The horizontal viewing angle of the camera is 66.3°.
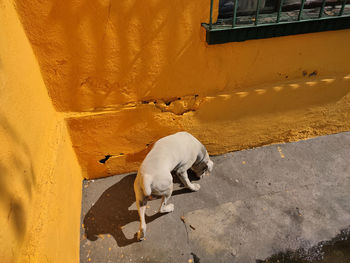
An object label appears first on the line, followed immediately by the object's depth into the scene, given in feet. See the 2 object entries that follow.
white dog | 9.80
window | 10.14
